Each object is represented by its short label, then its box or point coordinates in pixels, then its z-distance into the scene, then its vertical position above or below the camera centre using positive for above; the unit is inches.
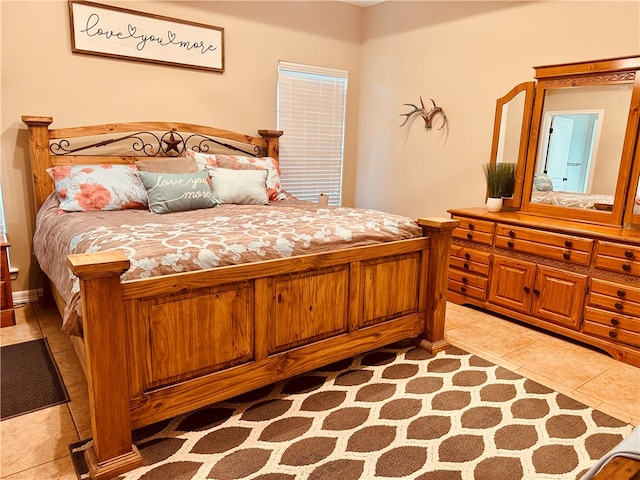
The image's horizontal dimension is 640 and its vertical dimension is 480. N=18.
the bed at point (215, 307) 64.1 -28.2
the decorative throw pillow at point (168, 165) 128.4 -6.7
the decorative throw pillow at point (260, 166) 143.7 -6.8
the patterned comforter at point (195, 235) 69.7 -17.3
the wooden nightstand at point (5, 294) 113.3 -40.2
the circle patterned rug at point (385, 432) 67.5 -47.7
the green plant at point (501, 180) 136.6 -7.9
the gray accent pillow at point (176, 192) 116.4 -12.9
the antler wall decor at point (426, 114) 161.3 +13.8
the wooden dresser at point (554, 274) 104.8 -31.3
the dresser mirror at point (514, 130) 133.0 +7.5
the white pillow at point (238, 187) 131.4 -12.5
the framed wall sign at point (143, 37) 130.2 +32.4
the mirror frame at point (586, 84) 110.3 +10.8
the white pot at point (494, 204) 137.9 -15.6
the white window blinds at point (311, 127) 176.2 +8.2
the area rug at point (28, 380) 82.8 -48.8
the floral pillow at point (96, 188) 114.7 -12.5
